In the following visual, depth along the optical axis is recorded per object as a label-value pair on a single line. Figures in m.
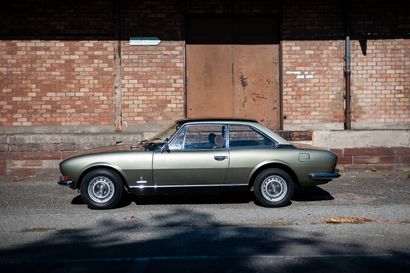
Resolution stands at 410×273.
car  7.93
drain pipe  12.12
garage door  12.30
